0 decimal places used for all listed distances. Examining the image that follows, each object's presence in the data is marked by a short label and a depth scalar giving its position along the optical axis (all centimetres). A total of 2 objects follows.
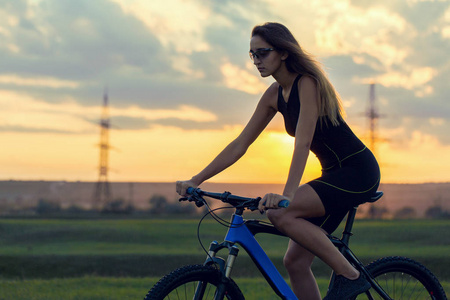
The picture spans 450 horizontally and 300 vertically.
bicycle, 435
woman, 455
